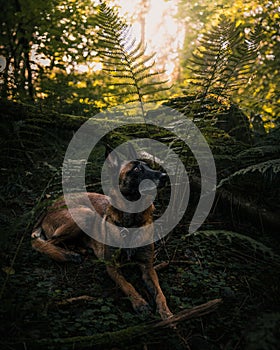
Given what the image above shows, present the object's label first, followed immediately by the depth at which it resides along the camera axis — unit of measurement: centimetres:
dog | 291
